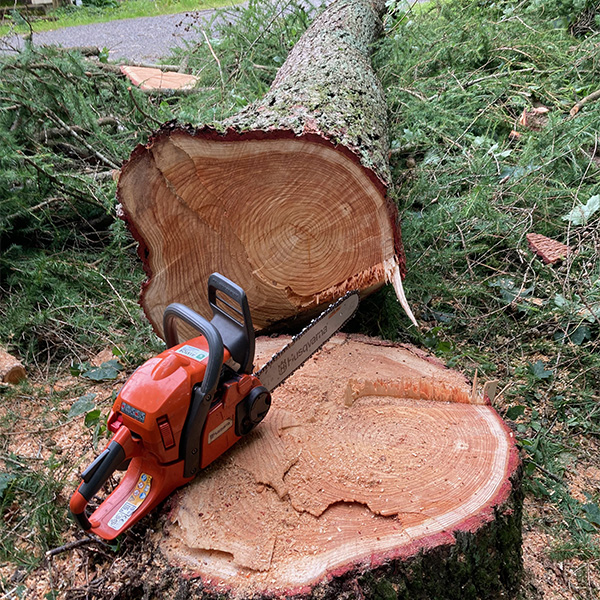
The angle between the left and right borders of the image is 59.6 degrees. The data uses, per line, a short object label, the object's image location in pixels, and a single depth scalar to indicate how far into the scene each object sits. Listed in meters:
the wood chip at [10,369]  2.50
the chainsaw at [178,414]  1.37
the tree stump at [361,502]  1.35
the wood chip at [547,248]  2.84
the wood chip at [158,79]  4.82
